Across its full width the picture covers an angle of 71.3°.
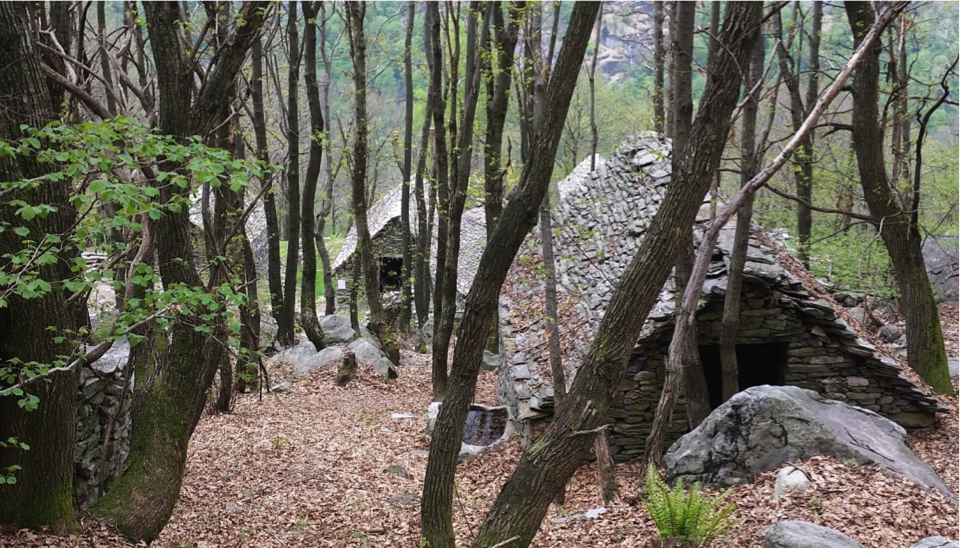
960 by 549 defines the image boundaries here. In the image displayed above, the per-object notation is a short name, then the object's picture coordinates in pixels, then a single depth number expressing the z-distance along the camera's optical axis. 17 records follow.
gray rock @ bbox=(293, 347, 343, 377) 12.21
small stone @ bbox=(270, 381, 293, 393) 11.11
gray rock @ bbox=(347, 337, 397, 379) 12.23
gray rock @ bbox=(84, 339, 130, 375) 5.66
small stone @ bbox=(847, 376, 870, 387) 7.93
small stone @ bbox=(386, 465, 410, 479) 7.46
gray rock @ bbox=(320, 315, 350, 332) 16.15
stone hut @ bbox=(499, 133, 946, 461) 7.70
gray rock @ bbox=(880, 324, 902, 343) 12.31
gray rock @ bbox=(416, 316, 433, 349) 15.97
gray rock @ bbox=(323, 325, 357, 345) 15.34
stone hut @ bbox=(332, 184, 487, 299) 22.30
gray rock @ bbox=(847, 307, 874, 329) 12.57
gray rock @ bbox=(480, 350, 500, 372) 13.30
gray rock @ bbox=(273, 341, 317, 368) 12.56
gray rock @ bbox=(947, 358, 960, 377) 9.67
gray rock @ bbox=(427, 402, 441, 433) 8.95
